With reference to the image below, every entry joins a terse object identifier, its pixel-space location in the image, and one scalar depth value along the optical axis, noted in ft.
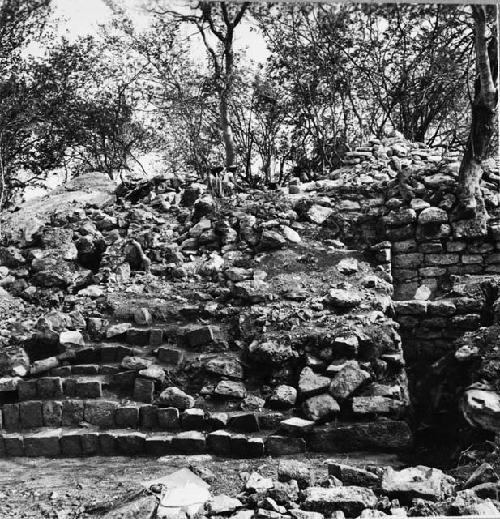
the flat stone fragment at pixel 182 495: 10.77
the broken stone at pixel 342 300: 16.05
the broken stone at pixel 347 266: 17.97
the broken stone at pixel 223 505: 10.70
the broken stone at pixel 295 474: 11.44
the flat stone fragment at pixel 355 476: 11.39
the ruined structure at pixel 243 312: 13.33
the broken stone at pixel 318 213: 20.67
